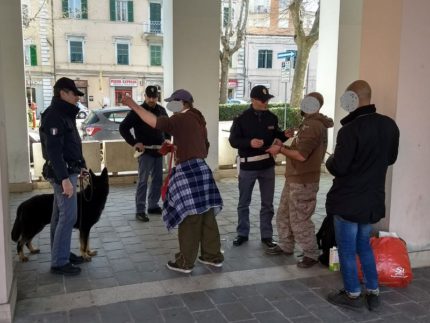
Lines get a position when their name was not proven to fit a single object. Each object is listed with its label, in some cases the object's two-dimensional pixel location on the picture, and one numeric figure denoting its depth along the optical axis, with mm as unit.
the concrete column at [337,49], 9086
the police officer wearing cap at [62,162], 3889
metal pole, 13255
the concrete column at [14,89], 7254
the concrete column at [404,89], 4012
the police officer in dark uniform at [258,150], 4758
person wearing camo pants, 4168
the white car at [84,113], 24489
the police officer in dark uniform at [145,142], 6043
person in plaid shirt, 4098
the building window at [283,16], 33191
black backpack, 4328
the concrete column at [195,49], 8227
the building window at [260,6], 38844
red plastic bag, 3924
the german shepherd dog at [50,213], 4395
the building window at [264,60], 40312
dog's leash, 4359
